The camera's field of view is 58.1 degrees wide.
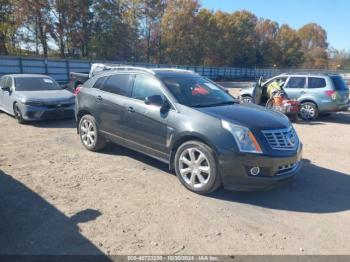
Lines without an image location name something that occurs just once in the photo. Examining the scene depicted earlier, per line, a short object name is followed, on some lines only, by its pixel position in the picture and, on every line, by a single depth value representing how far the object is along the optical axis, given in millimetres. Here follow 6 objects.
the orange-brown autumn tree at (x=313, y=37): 96750
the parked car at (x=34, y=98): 9223
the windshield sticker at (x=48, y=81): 10812
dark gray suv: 4262
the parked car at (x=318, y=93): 11312
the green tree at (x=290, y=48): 78812
